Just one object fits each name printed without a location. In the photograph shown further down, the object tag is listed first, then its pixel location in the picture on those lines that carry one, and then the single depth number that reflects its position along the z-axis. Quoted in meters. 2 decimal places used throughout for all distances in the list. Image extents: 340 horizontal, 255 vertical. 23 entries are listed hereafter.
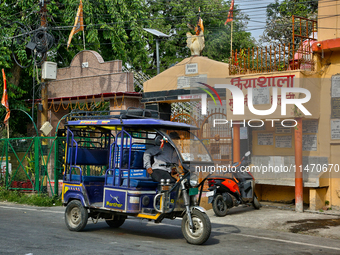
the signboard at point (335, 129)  12.11
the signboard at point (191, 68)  14.94
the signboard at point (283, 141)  13.27
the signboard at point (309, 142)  12.50
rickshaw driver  8.06
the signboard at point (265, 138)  13.68
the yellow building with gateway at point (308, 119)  12.02
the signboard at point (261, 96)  12.37
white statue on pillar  15.23
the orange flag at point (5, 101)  18.19
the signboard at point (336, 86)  12.14
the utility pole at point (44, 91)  16.69
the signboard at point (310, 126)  12.48
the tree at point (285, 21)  24.28
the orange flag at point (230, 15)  16.36
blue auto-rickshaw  7.85
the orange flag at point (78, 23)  18.08
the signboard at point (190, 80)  14.73
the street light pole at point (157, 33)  18.04
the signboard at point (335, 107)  12.13
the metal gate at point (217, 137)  13.94
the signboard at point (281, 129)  13.27
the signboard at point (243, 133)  14.09
